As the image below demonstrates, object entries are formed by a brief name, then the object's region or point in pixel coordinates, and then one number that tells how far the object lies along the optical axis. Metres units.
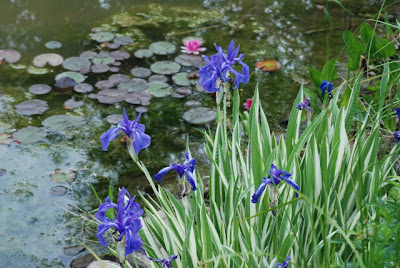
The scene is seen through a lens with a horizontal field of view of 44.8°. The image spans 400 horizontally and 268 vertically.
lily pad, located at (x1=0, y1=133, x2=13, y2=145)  2.82
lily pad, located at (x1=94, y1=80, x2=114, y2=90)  3.28
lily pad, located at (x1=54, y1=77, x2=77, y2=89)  3.27
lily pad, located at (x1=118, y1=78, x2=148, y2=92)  3.28
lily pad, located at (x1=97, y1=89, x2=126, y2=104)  3.17
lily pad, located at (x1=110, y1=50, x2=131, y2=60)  3.59
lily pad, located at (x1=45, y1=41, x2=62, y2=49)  3.65
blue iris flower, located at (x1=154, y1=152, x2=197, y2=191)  1.39
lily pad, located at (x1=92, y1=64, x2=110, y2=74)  3.43
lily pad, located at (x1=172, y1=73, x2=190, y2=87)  3.38
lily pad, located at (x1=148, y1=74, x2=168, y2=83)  3.39
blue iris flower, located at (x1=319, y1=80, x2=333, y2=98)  1.85
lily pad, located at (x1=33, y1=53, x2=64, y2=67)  3.48
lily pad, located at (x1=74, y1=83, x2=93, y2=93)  3.24
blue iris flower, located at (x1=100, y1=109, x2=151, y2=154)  1.33
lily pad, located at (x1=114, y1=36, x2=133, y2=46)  3.76
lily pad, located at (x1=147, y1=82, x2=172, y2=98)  3.26
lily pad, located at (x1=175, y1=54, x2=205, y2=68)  3.59
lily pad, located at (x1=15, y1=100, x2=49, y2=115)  3.04
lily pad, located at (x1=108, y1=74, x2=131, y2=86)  3.34
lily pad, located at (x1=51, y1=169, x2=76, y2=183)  2.60
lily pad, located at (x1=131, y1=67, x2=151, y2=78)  3.43
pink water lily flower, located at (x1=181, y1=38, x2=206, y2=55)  3.67
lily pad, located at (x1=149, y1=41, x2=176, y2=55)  3.69
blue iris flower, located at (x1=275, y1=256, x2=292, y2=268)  1.33
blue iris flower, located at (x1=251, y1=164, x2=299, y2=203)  1.29
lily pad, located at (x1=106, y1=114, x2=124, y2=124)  2.99
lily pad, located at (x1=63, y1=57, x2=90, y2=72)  3.44
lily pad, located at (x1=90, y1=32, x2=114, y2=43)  3.77
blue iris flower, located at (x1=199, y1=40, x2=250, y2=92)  1.63
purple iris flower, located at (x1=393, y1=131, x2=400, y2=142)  1.65
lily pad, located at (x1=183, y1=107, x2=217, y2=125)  3.04
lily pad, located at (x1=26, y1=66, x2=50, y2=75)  3.39
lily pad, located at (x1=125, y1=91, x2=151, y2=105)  3.17
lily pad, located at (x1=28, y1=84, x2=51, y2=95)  3.20
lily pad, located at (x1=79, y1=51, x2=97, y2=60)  3.55
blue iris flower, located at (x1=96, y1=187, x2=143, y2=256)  1.15
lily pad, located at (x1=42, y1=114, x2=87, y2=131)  2.95
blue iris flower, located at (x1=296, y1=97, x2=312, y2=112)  1.75
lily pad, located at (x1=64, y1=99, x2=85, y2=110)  3.11
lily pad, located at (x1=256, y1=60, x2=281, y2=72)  3.55
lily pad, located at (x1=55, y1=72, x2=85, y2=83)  3.33
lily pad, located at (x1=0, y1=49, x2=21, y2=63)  3.48
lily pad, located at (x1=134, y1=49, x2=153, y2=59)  3.63
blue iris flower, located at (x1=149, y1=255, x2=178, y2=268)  1.33
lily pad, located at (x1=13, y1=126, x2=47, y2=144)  2.83
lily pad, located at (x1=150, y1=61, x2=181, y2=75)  3.48
